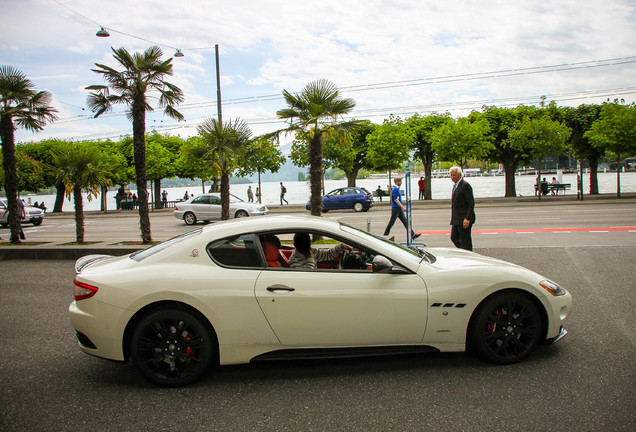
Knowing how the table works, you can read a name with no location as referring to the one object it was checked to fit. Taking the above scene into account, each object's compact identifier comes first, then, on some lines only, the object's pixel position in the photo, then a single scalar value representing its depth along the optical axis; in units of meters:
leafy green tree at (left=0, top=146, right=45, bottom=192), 42.25
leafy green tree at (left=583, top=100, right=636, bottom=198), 28.17
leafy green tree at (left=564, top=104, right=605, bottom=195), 34.59
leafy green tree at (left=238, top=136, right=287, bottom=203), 40.88
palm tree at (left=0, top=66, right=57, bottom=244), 13.19
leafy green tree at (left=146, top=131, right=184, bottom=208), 43.66
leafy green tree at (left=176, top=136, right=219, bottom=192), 43.56
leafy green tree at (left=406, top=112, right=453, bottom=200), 39.03
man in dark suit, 7.71
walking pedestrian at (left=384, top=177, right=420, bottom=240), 12.81
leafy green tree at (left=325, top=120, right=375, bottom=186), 40.97
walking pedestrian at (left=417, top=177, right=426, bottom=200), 38.12
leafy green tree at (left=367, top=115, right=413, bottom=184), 36.16
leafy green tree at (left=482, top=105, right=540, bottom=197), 36.28
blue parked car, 27.91
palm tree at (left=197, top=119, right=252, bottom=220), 16.56
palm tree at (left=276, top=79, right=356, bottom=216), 13.30
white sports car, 3.69
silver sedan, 22.12
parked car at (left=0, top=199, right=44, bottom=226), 23.81
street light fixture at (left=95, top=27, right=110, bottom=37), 21.36
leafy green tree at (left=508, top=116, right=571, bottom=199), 30.72
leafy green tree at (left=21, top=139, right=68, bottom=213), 45.88
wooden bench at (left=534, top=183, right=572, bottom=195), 37.03
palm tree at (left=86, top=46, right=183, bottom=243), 12.08
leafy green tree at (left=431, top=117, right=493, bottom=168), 33.25
